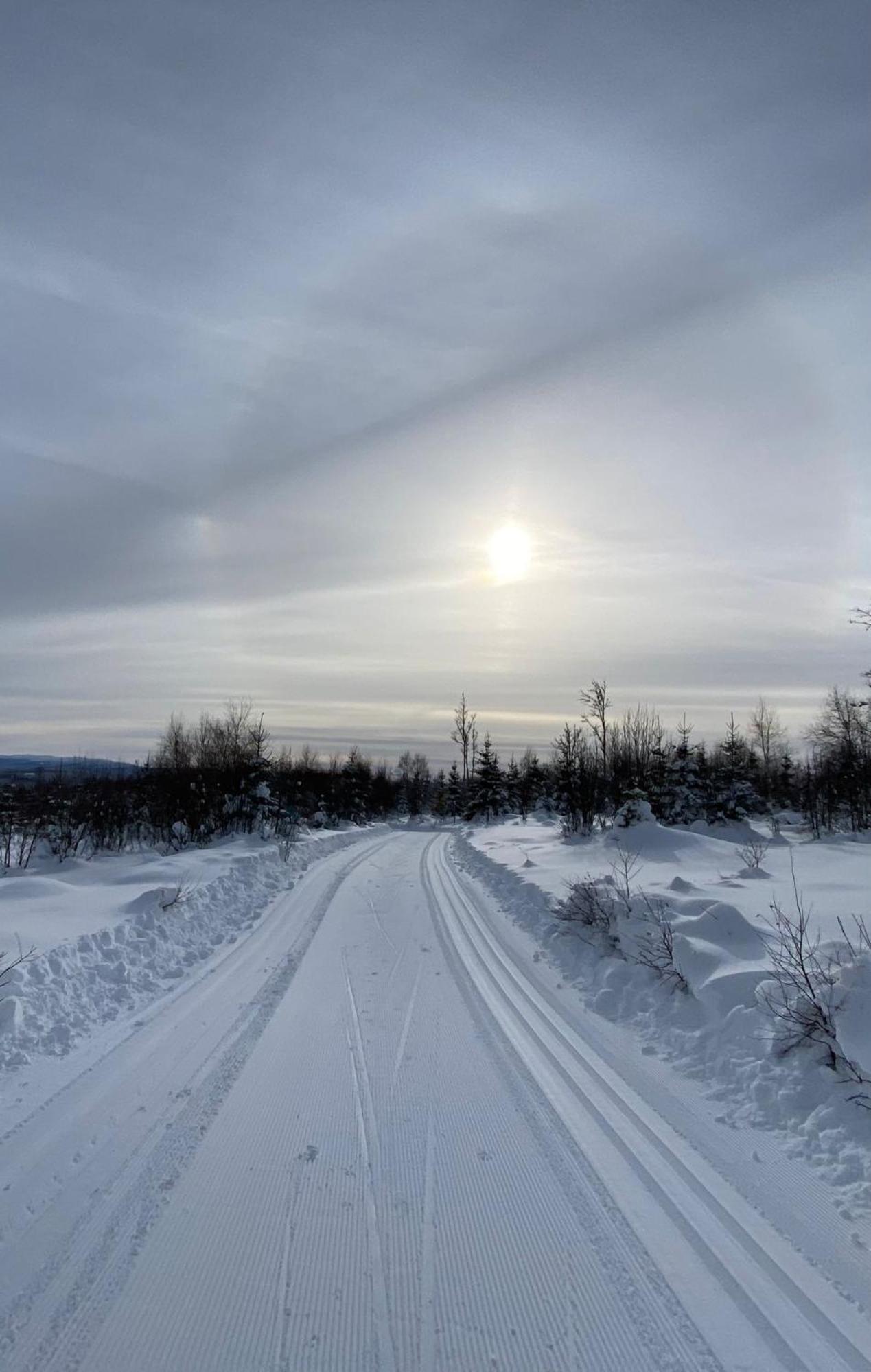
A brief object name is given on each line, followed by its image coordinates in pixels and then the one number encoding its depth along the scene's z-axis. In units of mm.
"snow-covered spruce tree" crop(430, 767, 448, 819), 82375
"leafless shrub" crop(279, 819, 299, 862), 22212
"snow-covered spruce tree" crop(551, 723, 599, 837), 28544
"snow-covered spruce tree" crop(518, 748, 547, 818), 65062
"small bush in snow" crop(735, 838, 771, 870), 16781
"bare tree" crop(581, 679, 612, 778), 42531
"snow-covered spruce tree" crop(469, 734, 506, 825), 56062
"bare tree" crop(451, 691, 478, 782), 72250
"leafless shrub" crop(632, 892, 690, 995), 7871
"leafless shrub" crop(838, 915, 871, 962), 6570
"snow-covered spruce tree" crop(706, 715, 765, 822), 34625
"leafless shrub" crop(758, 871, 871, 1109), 5543
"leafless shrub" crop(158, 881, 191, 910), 11851
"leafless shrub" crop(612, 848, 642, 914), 11143
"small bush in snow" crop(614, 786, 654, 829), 25516
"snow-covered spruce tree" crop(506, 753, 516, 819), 58281
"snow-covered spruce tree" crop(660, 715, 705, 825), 34312
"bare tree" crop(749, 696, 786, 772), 76944
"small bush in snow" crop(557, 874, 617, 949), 10109
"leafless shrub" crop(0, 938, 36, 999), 7285
